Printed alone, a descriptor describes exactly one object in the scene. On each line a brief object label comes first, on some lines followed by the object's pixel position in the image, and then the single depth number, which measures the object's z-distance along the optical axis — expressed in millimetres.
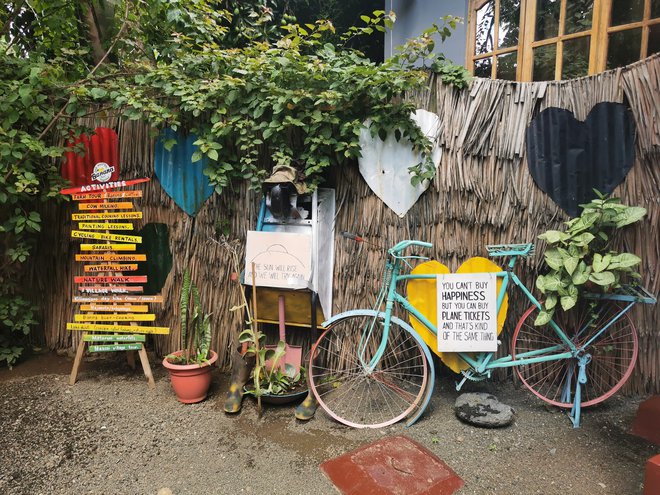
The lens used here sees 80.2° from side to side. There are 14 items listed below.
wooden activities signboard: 3172
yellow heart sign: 2750
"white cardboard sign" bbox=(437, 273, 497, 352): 2658
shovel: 3023
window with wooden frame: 3211
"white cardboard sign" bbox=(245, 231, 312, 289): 2850
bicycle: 2639
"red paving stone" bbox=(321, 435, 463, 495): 2074
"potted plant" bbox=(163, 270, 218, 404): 2922
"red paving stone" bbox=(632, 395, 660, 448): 2426
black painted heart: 2648
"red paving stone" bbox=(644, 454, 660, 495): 1667
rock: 2584
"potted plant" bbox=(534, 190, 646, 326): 2432
